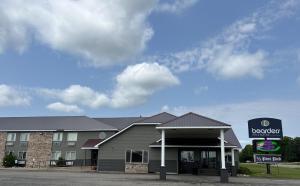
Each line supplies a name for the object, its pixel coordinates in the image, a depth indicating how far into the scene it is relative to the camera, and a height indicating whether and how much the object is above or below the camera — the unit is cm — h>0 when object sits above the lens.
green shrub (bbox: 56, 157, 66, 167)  2721 -345
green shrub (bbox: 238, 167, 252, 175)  2032 -323
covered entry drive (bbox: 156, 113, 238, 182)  1746 -111
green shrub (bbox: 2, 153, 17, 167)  2724 -329
